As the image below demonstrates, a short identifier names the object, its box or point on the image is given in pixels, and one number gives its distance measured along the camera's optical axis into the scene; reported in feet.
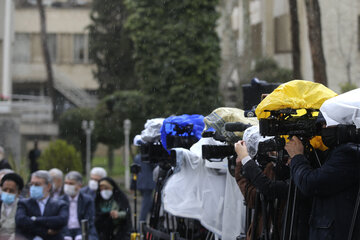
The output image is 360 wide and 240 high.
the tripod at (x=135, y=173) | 65.70
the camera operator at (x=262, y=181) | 38.76
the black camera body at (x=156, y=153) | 60.40
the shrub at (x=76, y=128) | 231.70
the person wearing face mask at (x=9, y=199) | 63.99
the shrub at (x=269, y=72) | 208.07
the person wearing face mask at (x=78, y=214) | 69.79
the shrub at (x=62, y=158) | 179.28
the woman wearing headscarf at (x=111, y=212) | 72.62
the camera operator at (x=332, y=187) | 34.47
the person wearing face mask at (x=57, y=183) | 76.76
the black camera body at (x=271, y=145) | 38.81
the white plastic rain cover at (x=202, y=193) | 51.34
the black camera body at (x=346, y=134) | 33.71
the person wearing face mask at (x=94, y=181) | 77.82
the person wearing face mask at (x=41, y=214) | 61.87
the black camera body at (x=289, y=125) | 37.50
